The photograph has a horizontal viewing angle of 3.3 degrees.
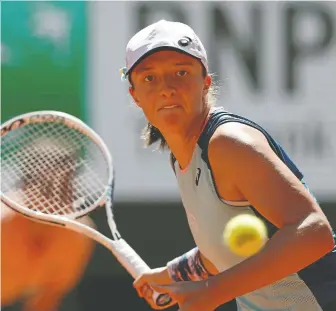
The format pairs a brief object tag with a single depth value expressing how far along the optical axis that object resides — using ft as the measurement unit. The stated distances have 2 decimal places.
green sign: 39.39
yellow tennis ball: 27.79
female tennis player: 27.36
